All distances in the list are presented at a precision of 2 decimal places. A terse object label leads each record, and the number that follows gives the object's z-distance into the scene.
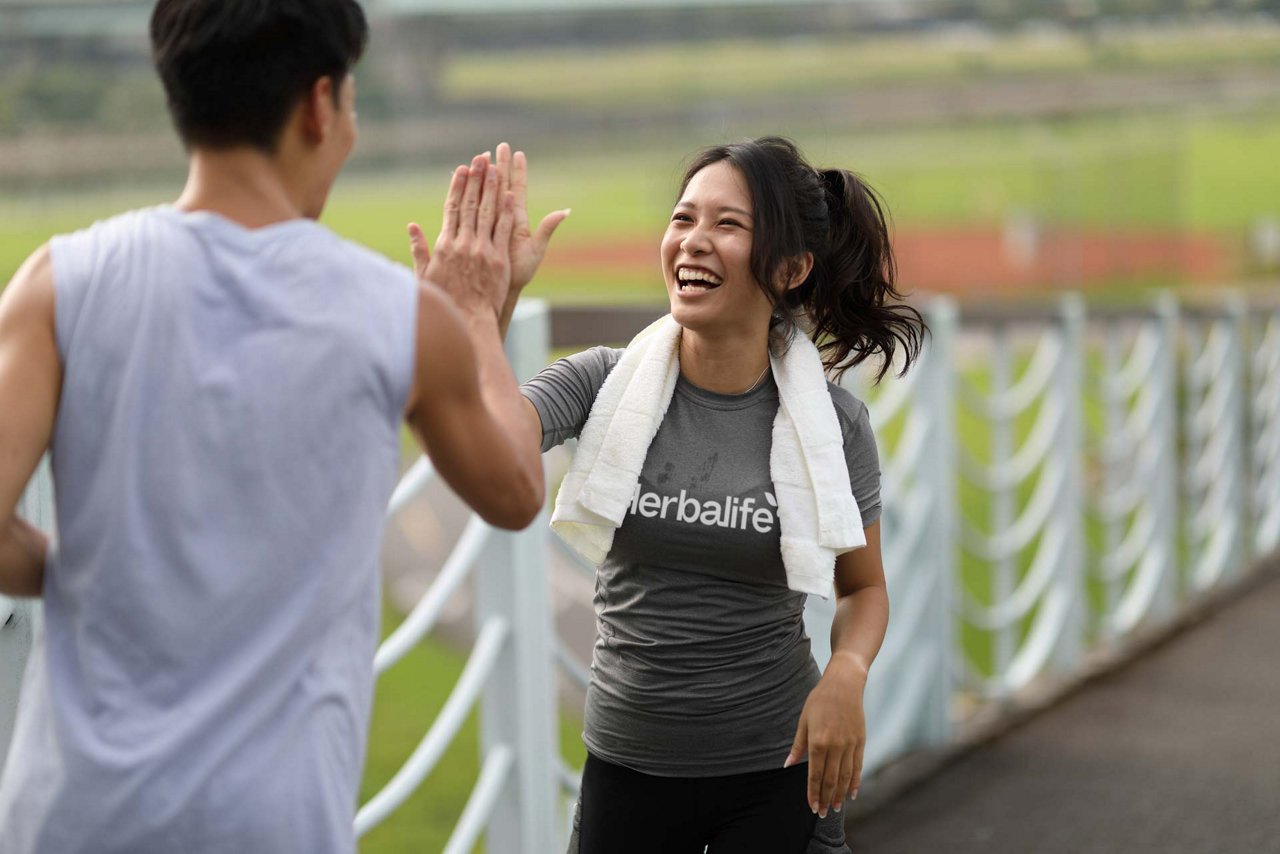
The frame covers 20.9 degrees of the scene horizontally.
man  3.34
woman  3.99
